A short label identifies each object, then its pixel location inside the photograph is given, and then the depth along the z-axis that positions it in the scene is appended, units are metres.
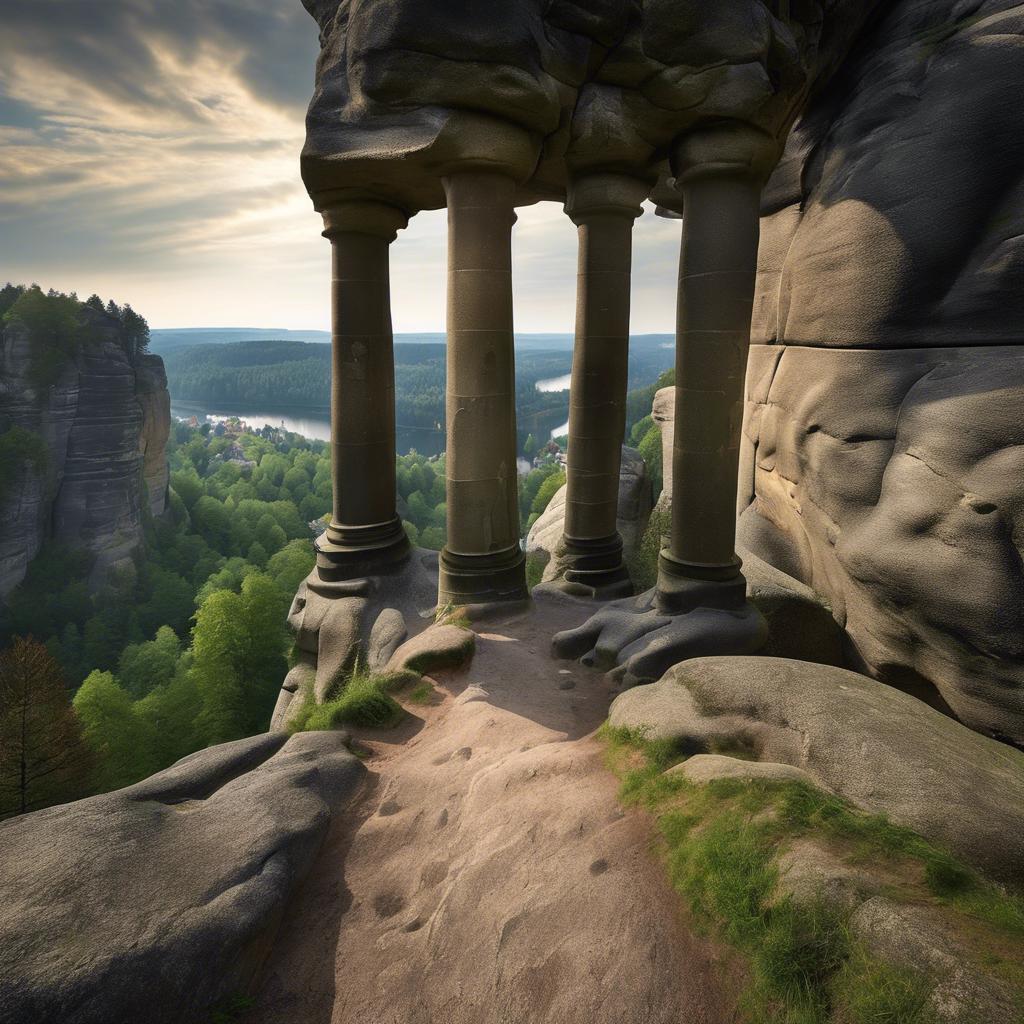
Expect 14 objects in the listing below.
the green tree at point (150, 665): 48.28
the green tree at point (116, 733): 27.67
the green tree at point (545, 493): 50.68
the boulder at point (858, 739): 4.81
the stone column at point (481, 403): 10.82
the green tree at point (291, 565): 55.16
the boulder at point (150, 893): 3.74
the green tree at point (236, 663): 29.50
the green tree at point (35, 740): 19.22
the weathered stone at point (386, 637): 11.66
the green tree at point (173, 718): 30.70
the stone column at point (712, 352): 10.12
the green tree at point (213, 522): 89.62
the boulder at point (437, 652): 9.87
